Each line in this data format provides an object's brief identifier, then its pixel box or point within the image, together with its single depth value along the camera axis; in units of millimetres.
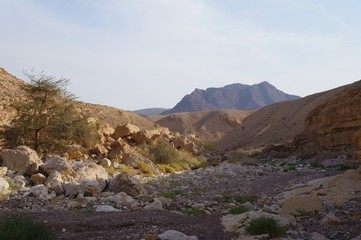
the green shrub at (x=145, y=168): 21330
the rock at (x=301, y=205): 9562
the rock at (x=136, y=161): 22609
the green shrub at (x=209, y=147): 42956
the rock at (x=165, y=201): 11897
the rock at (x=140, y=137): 30812
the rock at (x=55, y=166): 14977
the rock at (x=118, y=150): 24094
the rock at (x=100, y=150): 24389
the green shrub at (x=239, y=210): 9852
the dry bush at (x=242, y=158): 31228
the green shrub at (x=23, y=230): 6285
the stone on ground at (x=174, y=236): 7074
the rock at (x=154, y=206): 10930
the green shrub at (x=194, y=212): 10547
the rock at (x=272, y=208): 10056
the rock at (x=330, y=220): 8250
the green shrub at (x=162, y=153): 27578
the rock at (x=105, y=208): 10590
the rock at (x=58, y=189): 12906
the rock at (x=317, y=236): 7180
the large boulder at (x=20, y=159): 15672
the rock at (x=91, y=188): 12859
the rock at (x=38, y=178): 14309
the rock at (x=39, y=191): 12344
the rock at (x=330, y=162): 25316
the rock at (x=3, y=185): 12648
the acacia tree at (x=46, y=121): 22109
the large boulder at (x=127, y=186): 13703
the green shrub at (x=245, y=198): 13138
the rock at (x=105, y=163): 20759
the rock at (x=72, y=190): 12570
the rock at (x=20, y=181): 13625
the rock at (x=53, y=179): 13785
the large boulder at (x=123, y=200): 11530
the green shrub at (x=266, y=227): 7340
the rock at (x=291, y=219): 8245
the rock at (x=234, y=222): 8109
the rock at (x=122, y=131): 30844
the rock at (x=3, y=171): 14506
